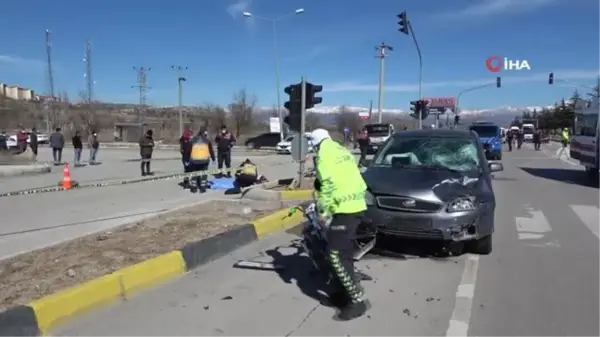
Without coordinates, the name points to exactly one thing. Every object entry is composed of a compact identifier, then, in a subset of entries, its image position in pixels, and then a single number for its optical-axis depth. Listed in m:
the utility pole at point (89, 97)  66.62
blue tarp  16.02
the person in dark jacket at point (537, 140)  45.14
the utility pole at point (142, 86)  70.10
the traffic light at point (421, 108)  33.91
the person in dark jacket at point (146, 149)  20.31
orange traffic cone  14.52
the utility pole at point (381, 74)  48.78
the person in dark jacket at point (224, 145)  19.73
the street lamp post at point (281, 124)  45.30
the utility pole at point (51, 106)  55.44
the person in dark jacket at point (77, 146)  25.16
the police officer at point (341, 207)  4.95
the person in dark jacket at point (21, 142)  37.53
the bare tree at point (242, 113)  72.31
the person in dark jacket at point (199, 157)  15.39
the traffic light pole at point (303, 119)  12.58
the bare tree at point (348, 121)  72.11
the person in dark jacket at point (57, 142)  25.98
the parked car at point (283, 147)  41.53
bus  17.28
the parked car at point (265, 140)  50.41
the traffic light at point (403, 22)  25.64
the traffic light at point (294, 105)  12.90
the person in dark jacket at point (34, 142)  30.70
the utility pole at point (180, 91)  61.31
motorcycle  5.22
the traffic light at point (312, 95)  12.88
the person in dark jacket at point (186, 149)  16.20
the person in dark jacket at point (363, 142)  27.92
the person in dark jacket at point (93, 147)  26.67
